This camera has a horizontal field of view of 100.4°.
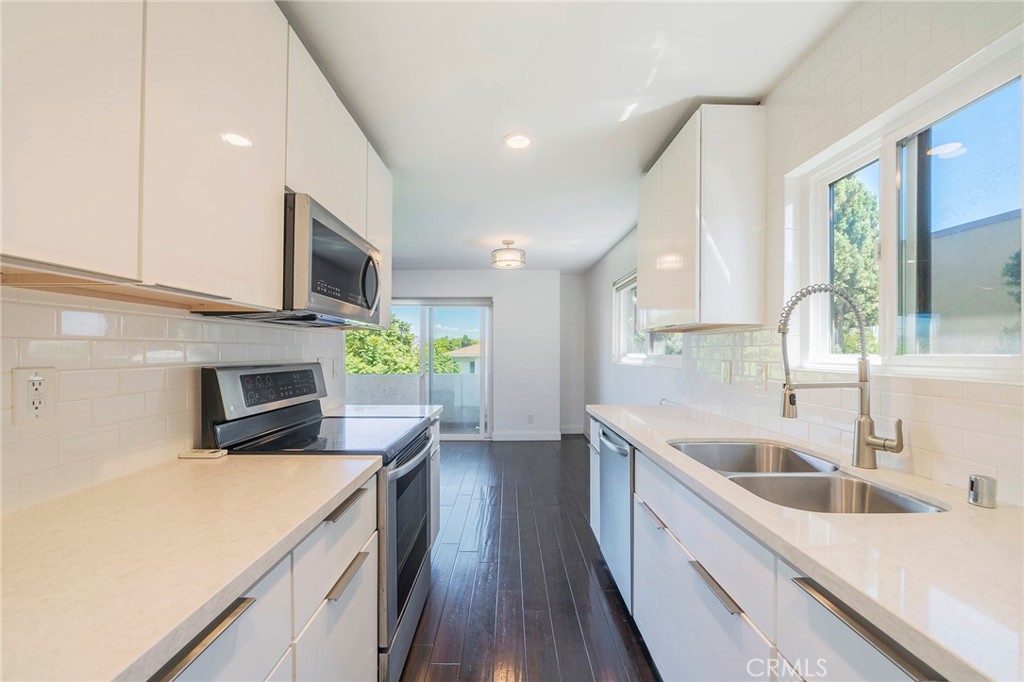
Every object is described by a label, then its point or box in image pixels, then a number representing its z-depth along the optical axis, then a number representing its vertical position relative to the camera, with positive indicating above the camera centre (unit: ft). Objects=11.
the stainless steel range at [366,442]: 4.59 -1.15
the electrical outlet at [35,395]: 2.85 -0.37
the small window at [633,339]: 11.80 +0.25
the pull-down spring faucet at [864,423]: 4.14 -0.72
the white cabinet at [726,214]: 6.34 +2.00
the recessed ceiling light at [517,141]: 7.39 +3.63
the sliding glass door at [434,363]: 18.76 -0.79
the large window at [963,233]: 3.45 +1.06
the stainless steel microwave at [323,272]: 4.55 +0.88
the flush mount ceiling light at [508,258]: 12.98 +2.70
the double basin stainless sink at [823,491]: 3.73 -1.36
